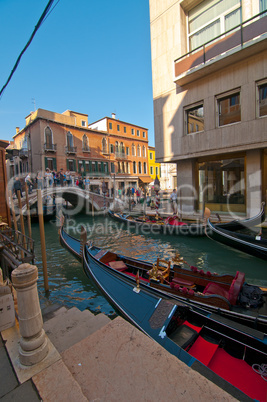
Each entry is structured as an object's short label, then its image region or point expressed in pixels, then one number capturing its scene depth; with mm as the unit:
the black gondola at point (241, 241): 5599
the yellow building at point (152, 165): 32812
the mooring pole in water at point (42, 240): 4941
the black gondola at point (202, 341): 1969
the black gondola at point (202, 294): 2740
